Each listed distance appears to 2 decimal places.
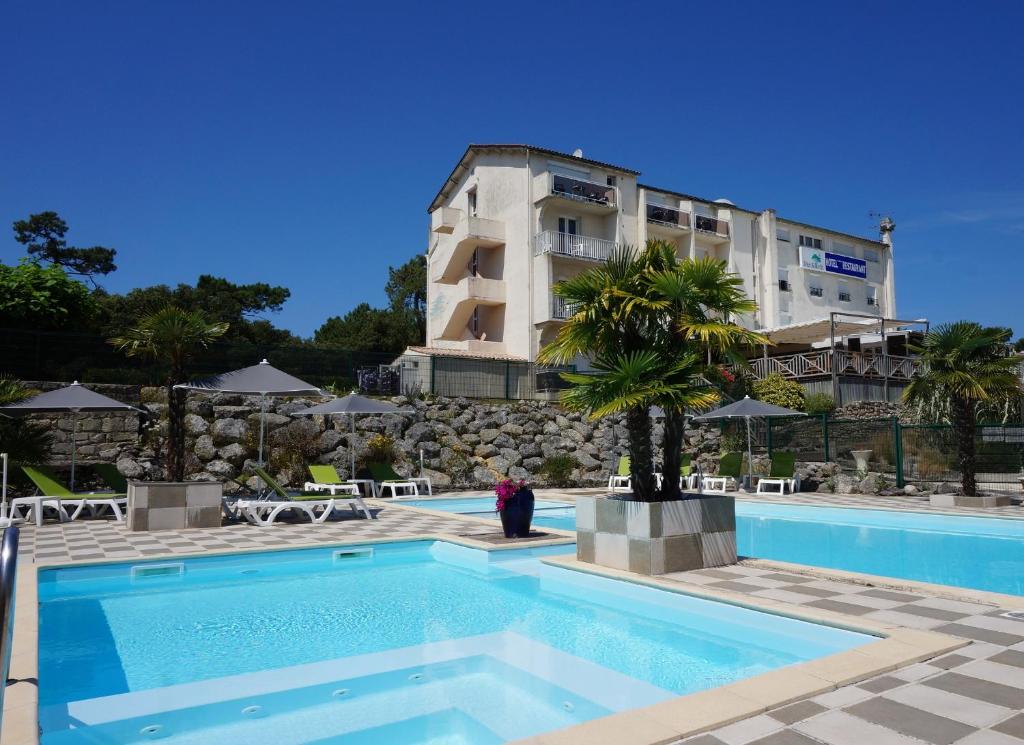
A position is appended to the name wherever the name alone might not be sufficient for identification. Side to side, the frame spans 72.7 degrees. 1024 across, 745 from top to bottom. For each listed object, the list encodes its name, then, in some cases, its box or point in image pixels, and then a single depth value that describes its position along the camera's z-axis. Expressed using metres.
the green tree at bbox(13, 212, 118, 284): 42.22
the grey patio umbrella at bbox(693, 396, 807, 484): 16.77
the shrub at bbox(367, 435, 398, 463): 18.62
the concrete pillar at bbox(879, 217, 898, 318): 39.58
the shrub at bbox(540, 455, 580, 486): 20.72
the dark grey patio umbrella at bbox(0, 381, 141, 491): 11.76
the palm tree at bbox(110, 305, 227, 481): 11.05
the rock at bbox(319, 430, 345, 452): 18.27
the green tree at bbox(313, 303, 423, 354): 37.78
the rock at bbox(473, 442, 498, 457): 20.75
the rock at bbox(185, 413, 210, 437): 17.09
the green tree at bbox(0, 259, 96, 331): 17.73
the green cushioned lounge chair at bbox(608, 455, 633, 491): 19.30
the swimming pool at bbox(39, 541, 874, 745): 3.74
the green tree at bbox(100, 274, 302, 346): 33.04
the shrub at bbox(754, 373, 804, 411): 23.61
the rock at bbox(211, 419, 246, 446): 17.30
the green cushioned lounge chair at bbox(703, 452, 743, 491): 18.56
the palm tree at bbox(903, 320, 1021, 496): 13.20
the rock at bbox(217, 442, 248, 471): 17.12
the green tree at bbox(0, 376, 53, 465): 12.60
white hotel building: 28.50
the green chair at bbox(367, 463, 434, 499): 17.11
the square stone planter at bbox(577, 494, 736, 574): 6.61
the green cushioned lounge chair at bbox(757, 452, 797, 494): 17.58
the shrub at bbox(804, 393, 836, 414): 23.17
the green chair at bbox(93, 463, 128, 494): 13.02
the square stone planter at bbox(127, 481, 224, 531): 10.49
